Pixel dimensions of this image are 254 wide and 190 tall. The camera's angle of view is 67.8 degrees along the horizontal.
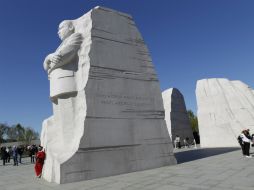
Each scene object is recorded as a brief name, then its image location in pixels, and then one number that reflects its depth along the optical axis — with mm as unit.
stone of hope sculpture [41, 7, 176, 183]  5709
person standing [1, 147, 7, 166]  12692
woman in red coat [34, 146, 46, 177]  6410
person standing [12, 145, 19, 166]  11722
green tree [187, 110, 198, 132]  29924
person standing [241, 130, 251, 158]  7641
